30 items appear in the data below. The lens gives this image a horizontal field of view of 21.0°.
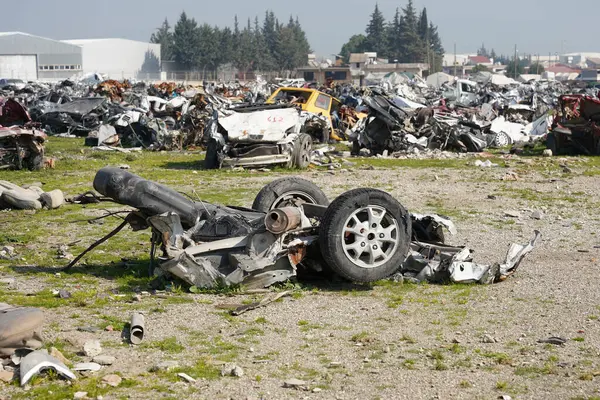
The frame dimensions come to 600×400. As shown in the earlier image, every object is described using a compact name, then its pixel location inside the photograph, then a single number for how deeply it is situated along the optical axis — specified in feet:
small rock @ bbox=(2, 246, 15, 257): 56.36
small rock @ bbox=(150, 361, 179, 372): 33.14
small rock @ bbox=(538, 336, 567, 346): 36.85
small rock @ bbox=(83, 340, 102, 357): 34.71
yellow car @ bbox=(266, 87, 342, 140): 137.91
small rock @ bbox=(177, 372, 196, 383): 31.96
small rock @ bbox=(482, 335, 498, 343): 37.18
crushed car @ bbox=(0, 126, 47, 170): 102.00
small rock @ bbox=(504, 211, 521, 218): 73.07
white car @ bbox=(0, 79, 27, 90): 277.13
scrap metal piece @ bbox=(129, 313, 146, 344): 36.52
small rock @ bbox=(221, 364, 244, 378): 32.67
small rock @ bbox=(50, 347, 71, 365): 33.44
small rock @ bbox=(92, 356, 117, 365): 33.69
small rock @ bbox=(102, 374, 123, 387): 31.42
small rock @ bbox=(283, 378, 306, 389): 31.49
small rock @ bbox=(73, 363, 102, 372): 32.79
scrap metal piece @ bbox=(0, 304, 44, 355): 33.44
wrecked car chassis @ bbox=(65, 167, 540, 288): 45.01
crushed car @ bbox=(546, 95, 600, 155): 126.53
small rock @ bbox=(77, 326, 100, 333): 38.21
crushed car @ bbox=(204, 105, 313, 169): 104.82
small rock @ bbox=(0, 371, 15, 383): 31.59
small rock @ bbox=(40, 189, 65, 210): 75.06
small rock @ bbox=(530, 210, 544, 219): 72.20
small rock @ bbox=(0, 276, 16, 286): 47.43
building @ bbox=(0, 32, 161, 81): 616.69
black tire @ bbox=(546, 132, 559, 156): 130.20
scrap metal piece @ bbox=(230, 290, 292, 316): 41.46
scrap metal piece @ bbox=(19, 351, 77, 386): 31.35
